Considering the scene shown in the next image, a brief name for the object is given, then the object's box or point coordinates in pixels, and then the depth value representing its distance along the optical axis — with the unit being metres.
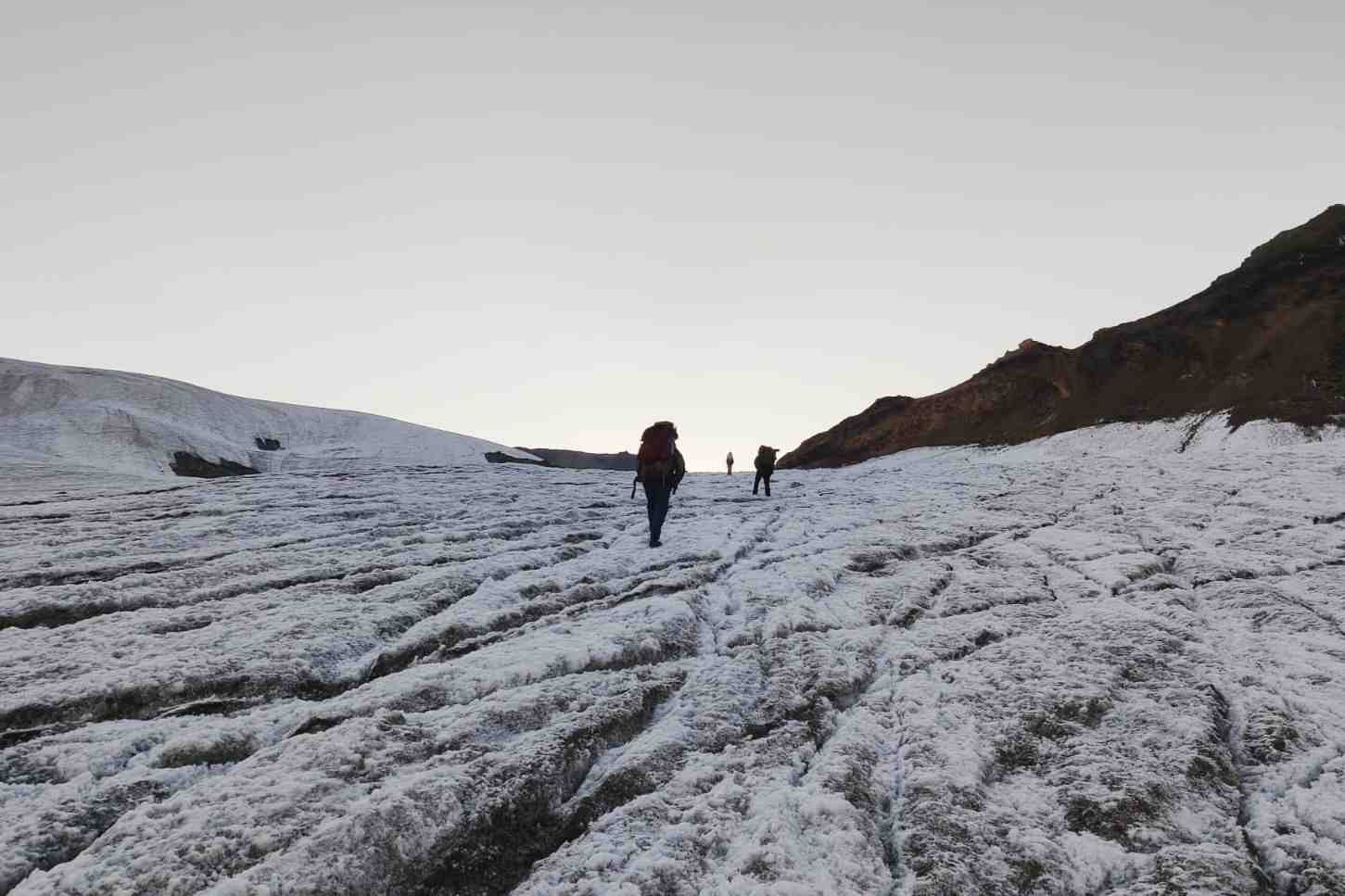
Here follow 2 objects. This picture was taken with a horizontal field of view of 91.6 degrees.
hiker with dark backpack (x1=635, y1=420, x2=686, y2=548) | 13.38
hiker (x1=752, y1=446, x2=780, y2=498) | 23.22
